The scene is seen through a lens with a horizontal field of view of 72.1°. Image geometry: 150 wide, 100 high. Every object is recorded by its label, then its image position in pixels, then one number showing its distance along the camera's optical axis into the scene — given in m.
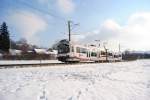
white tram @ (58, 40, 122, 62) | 13.60
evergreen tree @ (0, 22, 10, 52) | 32.82
